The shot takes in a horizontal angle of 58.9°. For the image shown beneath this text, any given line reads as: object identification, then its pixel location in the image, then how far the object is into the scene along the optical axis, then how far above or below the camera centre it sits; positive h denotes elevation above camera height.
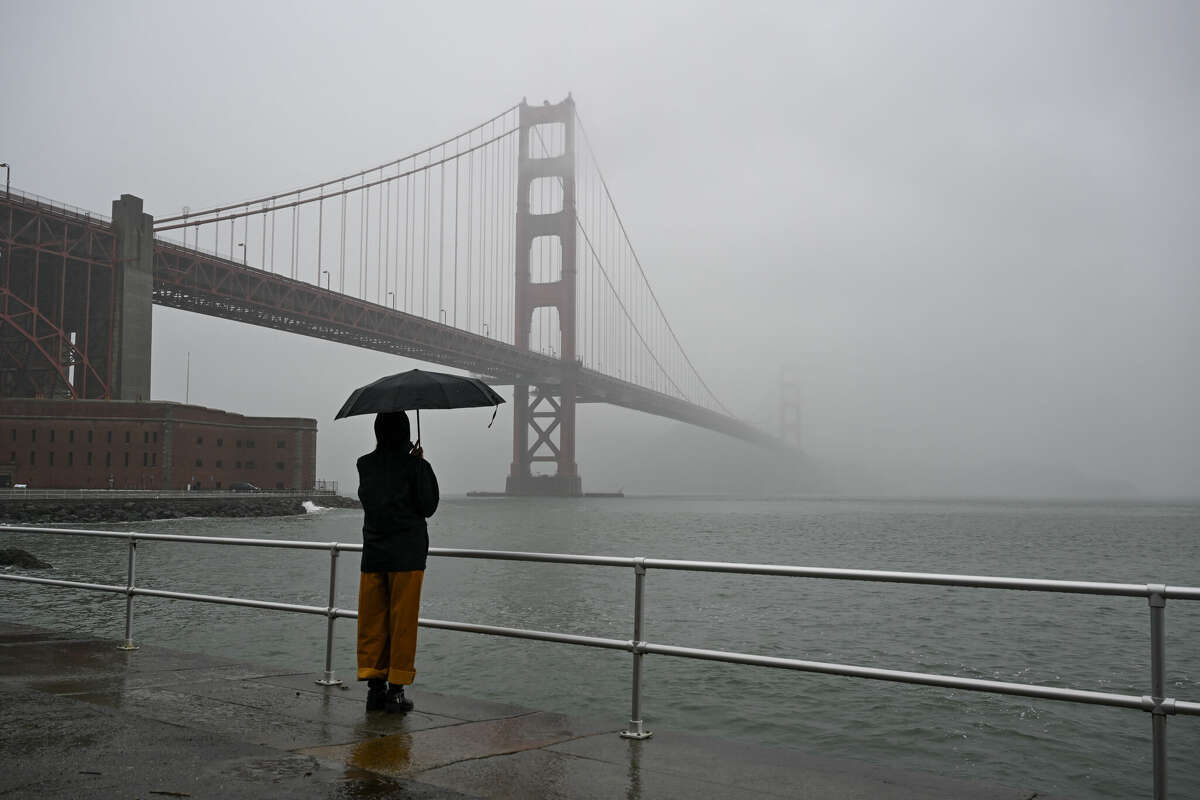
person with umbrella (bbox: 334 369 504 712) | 4.30 -0.27
